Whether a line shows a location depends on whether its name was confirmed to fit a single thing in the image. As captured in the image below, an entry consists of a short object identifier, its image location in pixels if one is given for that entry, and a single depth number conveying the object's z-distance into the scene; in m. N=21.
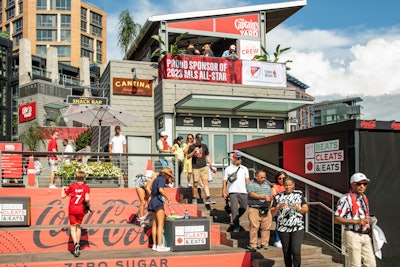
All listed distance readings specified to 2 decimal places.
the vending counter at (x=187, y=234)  9.64
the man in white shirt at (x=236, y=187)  10.77
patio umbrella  15.11
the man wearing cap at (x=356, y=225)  6.93
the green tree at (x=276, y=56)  20.52
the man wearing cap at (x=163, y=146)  14.30
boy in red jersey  9.09
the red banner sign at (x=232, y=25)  23.05
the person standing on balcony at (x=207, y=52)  20.36
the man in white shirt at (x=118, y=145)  14.33
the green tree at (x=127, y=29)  24.59
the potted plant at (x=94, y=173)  13.15
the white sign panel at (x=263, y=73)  20.03
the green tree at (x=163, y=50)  19.12
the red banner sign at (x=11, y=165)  15.18
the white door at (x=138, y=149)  15.89
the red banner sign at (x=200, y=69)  19.03
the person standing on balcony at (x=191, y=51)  19.92
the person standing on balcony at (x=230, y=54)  20.14
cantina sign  19.50
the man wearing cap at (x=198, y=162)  12.55
